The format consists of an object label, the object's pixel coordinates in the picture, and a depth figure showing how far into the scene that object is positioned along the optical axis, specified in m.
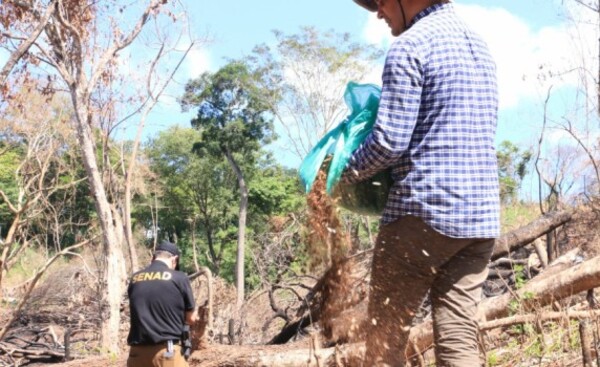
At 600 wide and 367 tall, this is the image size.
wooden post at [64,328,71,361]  9.55
